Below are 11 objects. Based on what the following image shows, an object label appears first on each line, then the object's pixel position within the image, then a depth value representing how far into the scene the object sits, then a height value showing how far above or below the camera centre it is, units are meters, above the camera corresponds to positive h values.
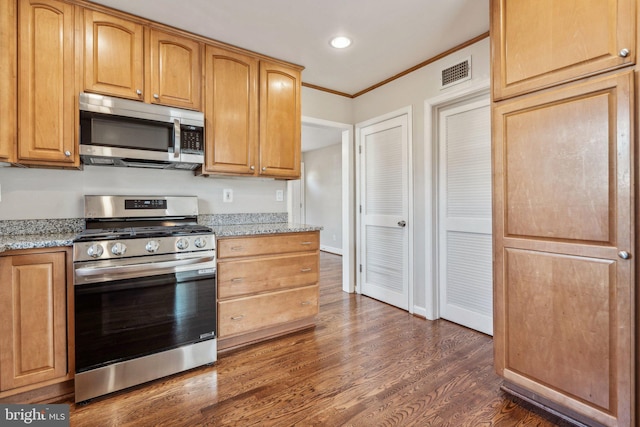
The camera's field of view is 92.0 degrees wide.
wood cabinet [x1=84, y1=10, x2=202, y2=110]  1.98 +1.04
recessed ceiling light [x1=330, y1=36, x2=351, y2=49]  2.42 +1.37
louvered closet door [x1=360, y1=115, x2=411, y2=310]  3.14 +0.02
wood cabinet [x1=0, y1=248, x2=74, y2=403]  1.56 -0.56
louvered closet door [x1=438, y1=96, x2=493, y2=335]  2.53 -0.03
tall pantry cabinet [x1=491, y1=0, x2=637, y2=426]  1.31 +0.03
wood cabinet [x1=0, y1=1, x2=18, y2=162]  1.73 +0.76
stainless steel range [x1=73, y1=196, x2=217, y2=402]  1.71 -0.52
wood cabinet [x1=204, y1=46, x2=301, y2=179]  2.40 +0.81
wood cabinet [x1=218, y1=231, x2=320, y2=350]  2.22 -0.56
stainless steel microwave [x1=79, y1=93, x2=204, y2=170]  1.94 +0.54
